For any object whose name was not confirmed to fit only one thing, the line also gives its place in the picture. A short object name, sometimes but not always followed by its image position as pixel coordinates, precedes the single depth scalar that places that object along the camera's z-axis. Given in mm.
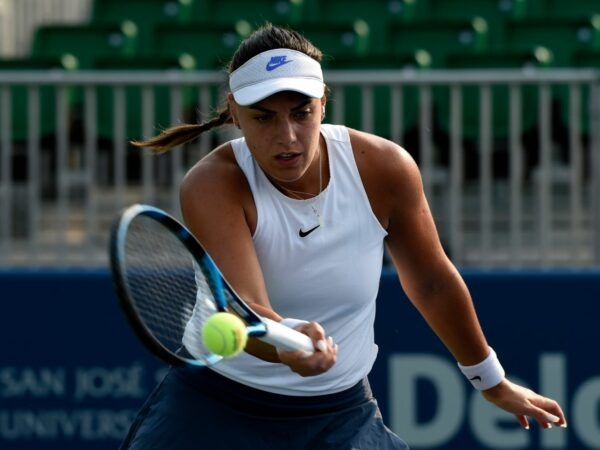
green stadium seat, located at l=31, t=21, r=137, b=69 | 18422
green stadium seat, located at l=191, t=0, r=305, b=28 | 20000
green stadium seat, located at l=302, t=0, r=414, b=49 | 19922
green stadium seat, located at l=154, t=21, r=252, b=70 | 18094
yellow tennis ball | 5410
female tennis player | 6316
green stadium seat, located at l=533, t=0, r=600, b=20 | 19797
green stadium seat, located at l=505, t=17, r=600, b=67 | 17812
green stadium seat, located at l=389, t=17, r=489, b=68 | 17891
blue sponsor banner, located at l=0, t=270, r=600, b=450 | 11930
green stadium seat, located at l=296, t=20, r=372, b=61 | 17781
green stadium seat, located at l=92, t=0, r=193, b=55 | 20687
